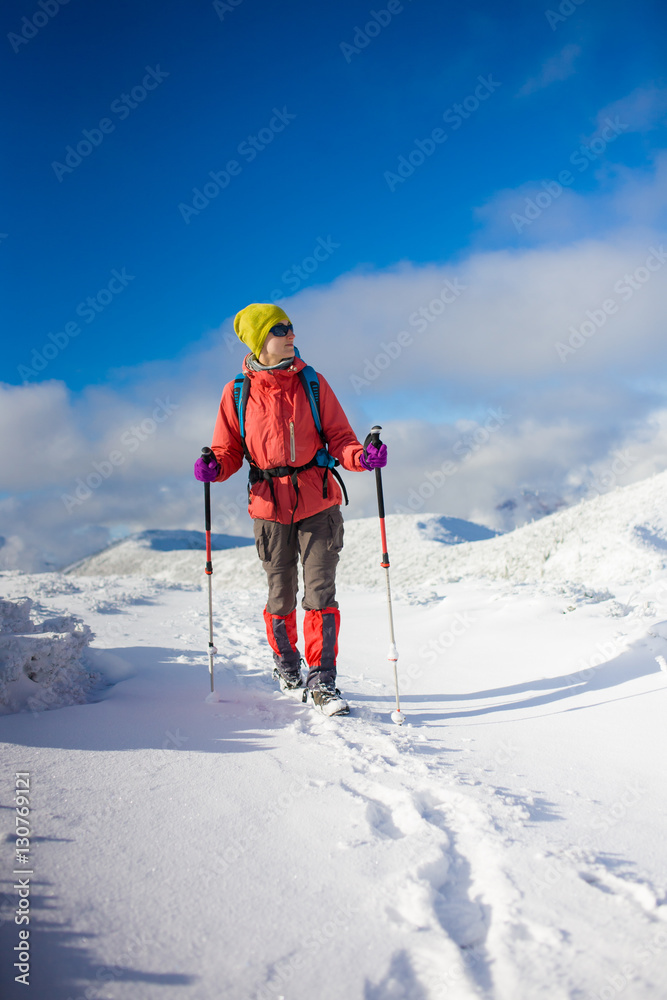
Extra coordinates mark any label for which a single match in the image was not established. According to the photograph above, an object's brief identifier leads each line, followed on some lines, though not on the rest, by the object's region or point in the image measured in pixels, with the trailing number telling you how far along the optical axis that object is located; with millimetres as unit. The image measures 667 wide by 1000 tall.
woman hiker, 3861
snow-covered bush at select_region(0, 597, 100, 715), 2855
